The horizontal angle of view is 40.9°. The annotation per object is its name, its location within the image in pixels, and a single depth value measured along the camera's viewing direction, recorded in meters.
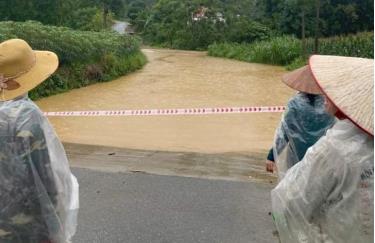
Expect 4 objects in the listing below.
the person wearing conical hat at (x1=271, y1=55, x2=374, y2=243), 1.82
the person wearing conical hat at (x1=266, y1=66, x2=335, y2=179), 3.23
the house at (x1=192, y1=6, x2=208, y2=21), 44.17
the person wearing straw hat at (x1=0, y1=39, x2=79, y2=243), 2.15
